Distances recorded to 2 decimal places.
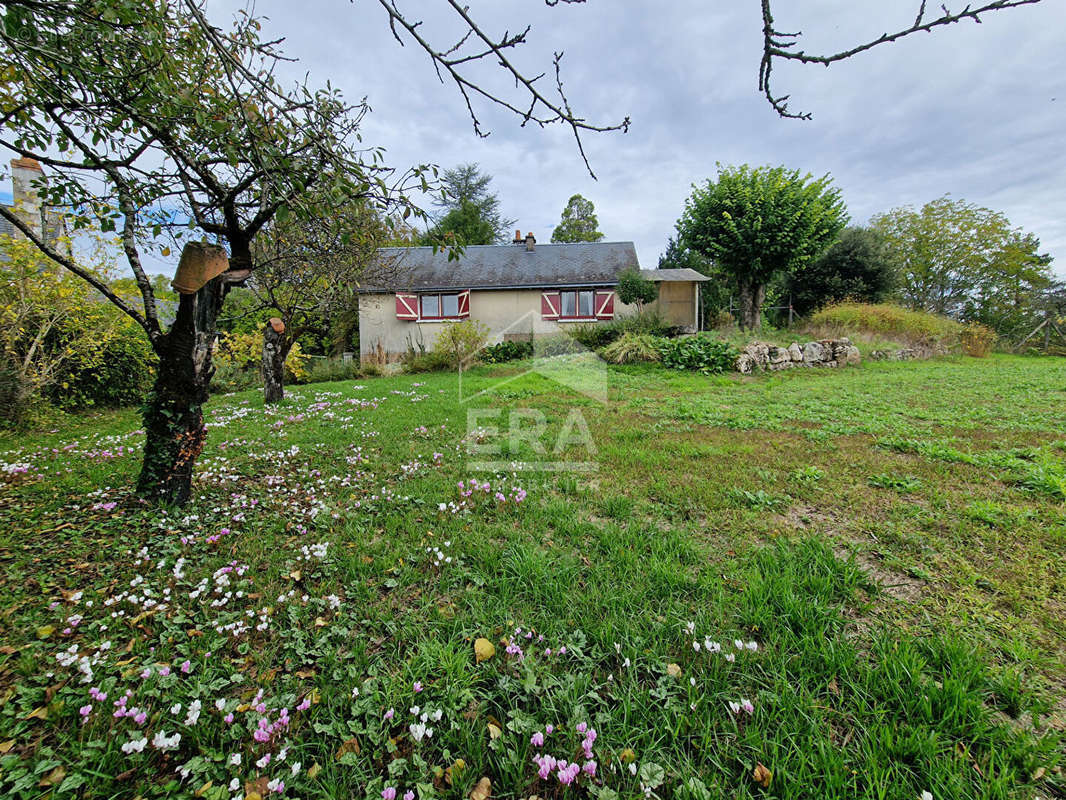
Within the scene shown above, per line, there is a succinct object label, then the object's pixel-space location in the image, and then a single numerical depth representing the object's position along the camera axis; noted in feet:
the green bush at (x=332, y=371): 42.88
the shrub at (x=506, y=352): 48.96
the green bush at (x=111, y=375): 20.61
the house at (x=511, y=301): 56.65
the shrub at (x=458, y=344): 42.80
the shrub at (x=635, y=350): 35.76
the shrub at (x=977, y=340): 40.93
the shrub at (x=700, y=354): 32.12
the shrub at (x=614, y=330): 45.14
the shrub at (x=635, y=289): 49.47
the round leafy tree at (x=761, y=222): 39.63
